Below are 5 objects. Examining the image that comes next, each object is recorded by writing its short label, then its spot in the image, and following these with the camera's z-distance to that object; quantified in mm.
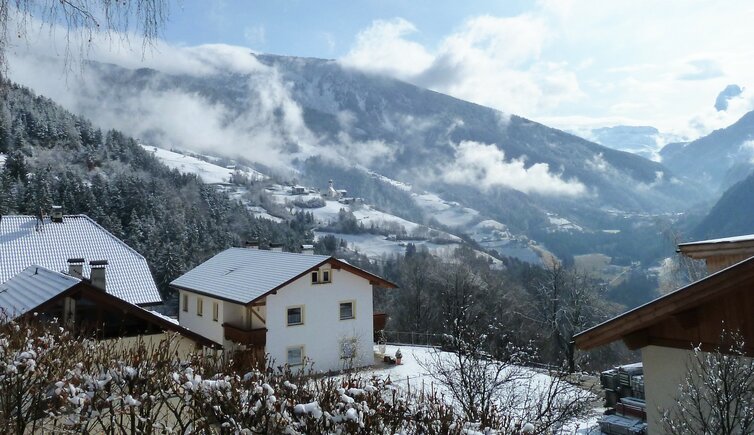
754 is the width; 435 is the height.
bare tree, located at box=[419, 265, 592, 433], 4918
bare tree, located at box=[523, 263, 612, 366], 37719
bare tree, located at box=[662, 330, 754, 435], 5754
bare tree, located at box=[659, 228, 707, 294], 31484
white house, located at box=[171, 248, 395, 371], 26516
